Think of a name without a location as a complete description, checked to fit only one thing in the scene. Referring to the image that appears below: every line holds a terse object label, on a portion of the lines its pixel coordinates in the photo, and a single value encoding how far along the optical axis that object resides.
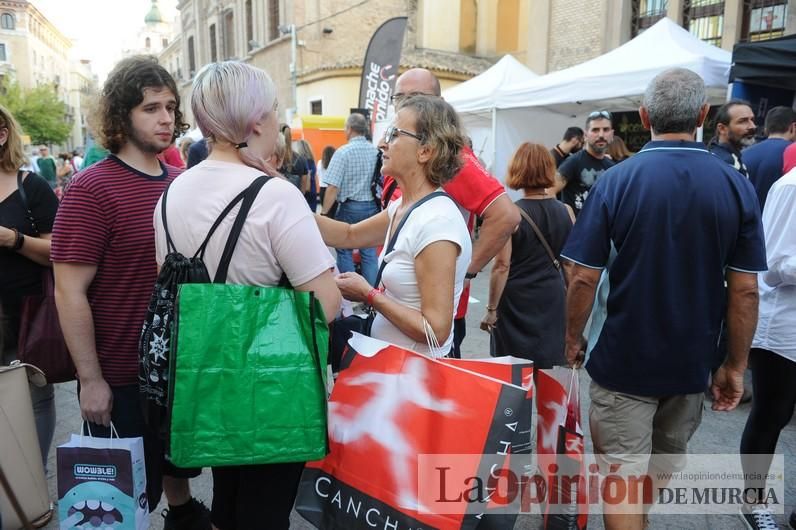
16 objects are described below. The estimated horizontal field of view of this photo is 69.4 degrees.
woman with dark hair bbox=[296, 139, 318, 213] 7.92
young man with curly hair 1.85
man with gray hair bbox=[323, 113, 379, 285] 6.15
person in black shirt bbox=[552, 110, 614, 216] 5.35
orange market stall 13.99
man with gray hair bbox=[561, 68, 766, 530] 2.01
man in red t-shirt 2.59
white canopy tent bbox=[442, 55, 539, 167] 9.70
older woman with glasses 1.80
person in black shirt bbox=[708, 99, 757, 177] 4.41
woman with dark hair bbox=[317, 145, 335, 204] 9.67
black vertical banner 12.23
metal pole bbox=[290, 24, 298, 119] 20.15
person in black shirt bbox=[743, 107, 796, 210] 4.36
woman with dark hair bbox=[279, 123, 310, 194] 6.47
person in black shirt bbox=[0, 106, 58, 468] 2.37
